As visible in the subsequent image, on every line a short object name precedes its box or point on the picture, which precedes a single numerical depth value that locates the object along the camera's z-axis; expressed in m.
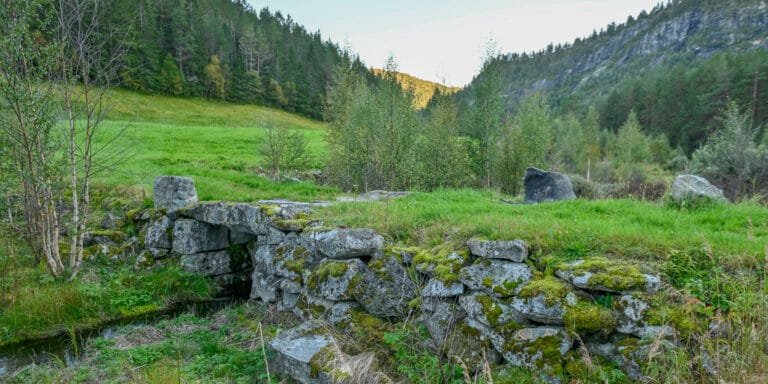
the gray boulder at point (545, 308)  4.14
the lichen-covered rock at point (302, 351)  4.95
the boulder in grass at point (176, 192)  9.89
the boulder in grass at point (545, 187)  9.77
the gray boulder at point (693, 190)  6.62
